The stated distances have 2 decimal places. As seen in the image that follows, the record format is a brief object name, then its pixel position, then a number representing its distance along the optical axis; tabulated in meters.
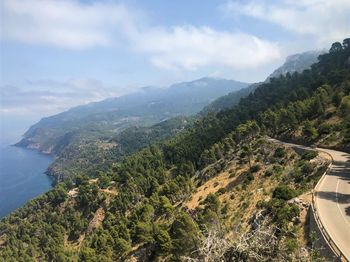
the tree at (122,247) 72.75
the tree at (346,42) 180.81
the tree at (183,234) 50.88
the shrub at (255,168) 78.62
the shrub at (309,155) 66.19
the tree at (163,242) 57.34
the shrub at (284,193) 48.50
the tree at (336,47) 191.73
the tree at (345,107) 81.38
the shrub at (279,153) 78.96
